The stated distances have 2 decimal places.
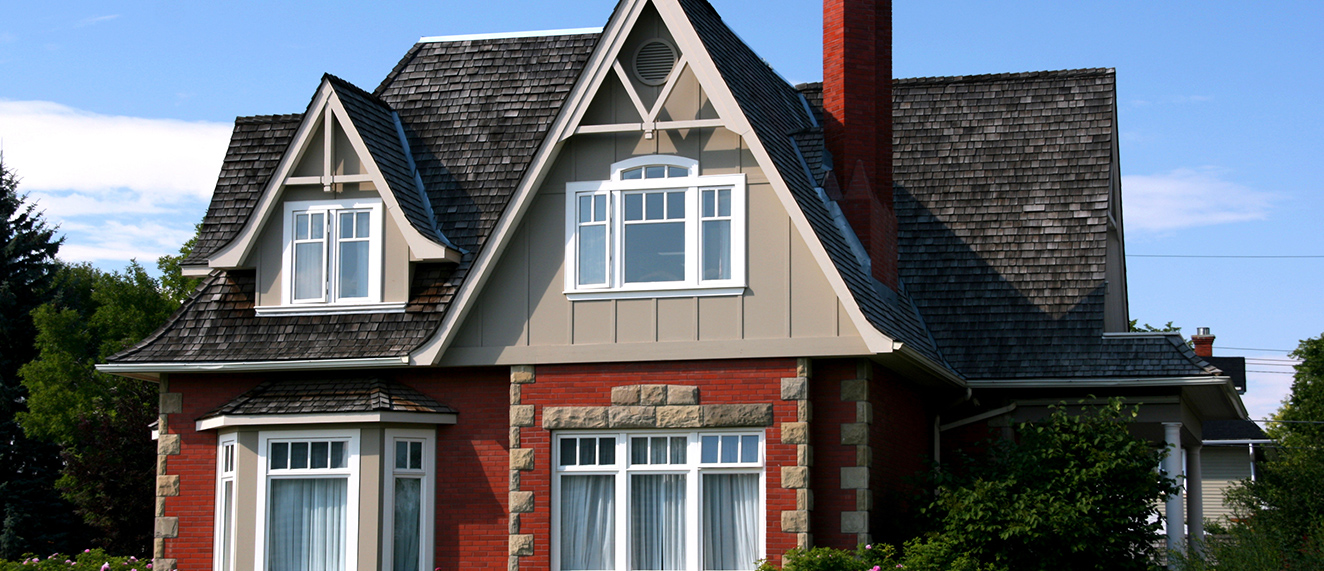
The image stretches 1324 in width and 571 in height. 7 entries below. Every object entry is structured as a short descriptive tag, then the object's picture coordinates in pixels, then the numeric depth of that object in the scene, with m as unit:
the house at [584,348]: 15.47
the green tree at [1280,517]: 17.61
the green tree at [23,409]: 36.12
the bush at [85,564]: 17.14
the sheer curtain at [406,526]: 16.17
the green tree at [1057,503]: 15.47
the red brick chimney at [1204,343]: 38.88
